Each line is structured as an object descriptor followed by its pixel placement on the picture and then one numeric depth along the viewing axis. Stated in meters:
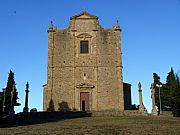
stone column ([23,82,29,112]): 34.38
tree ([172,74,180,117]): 33.78
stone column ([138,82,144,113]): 32.66
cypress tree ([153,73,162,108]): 45.56
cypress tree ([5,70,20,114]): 44.70
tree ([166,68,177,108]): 41.43
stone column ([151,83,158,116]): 31.14
